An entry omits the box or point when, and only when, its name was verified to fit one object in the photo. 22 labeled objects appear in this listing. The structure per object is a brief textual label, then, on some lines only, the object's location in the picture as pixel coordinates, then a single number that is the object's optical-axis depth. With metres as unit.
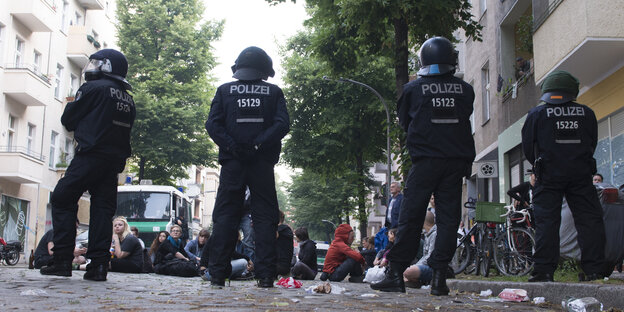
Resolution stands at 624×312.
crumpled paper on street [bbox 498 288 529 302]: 6.08
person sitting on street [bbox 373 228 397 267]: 13.20
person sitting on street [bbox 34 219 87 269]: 11.97
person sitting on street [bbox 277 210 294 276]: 13.04
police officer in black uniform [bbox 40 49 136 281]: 6.79
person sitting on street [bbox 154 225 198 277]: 13.58
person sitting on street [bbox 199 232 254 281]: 10.94
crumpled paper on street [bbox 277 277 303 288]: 6.75
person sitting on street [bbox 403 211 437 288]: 9.22
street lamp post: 28.75
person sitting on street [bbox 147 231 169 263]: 15.04
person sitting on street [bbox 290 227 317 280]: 14.58
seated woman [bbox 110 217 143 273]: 12.88
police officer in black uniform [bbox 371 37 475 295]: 6.10
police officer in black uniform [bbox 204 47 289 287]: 6.59
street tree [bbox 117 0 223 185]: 37.34
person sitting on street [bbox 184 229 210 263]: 15.27
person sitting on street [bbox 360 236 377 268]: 17.44
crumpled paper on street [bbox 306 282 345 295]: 5.98
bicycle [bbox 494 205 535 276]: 10.39
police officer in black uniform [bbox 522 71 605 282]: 7.16
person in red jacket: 14.65
